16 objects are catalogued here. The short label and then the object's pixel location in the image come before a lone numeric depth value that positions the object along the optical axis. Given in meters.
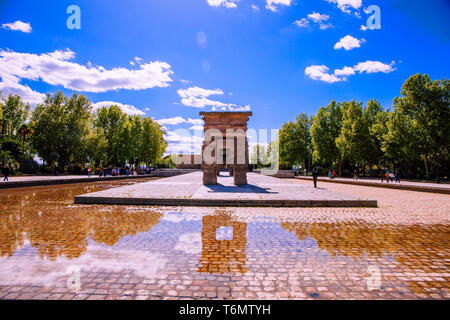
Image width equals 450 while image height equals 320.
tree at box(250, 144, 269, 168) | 75.33
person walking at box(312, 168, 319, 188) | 19.44
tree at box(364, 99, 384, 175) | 42.28
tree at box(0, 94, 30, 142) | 42.62
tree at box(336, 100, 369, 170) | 41.62
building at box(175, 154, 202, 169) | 85.99
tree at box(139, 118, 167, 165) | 52.62
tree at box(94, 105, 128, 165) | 51.14
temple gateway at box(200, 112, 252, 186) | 19.22
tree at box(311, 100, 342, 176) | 47.38
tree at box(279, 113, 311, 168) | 55.56
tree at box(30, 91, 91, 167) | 39.72
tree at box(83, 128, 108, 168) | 43.10
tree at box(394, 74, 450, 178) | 32.19
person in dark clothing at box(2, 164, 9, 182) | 22.50
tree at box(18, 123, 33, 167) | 41.90
